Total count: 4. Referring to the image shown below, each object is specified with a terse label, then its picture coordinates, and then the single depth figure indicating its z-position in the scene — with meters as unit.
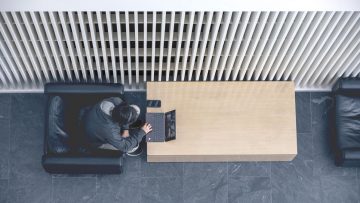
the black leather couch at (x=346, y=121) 5.91
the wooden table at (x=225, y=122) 5.54
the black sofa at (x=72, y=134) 5.42
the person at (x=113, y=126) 4.67
